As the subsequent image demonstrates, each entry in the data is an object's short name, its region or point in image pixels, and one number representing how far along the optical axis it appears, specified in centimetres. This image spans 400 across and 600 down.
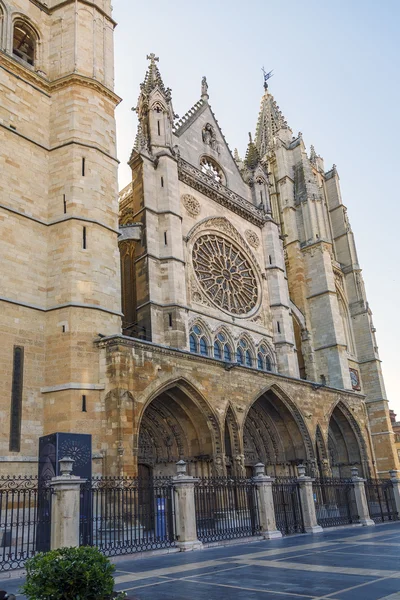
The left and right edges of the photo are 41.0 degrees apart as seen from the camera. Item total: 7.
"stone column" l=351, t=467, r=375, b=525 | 1584
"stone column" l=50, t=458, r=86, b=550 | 872
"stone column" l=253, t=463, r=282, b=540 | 1245
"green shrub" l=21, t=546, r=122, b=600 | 431
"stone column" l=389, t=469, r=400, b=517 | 1797
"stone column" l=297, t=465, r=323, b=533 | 1374
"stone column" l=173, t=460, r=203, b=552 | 1048
